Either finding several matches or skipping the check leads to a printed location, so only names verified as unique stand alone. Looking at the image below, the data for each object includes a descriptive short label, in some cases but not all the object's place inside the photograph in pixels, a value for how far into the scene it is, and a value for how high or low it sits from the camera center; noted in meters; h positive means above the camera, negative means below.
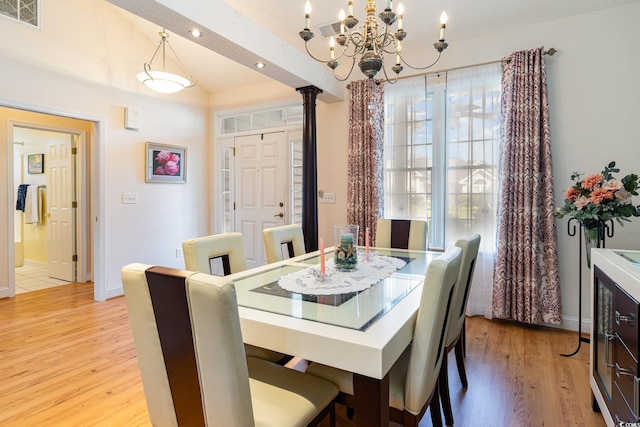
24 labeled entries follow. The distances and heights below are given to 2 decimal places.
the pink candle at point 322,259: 1.57 -0.23
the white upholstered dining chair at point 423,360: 1.18 -0.56
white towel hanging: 5.31 +0.11
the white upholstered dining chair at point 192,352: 0.87 -0.40
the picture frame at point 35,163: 5.35 +0.78
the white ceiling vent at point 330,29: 3.28 +1.80
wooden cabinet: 1.27 -0.56
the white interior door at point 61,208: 4.68 +0.04
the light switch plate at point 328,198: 4.08 +0.15
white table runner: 1.51 -0.34
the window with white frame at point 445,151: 3.19 +0.59
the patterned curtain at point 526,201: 2.91 +0.07
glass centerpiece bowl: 1.86 -0.22
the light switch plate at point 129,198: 4.06 +0.16
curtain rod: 2.89 +1.38
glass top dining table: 1.01 -0.39
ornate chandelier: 1.72 +0.94
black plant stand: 2.36 -0.20
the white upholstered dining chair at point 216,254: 1.78 -0.25
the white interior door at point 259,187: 4.55 +0.33
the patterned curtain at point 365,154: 3.63 +0.61
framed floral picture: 4.30 +0.63
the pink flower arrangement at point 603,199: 2.20 +0.07
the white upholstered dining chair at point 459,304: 1.66 -0.50
